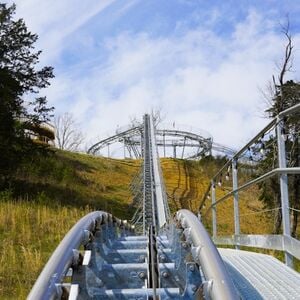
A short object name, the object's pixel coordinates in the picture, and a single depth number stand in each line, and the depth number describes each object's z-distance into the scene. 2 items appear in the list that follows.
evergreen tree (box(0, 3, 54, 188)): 9.78
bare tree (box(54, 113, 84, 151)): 29.07
